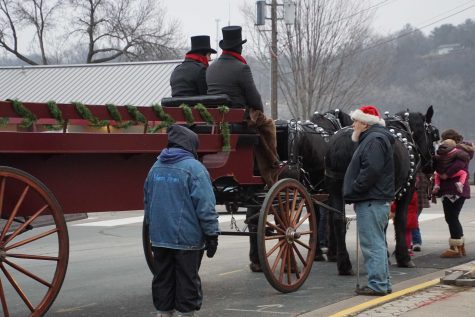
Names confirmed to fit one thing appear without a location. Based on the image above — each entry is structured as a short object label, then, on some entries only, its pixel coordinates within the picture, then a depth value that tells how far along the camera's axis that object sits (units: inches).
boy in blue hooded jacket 250.1
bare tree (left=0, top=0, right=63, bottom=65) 2057.1
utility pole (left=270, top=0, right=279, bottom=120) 1288.1
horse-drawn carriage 262.1
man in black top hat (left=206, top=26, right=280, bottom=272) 359.9
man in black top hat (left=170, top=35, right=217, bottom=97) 385.7
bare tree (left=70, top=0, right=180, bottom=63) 2012.8
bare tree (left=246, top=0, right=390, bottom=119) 1502.2
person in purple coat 452.8
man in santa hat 325.4
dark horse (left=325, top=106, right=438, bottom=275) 378.6
